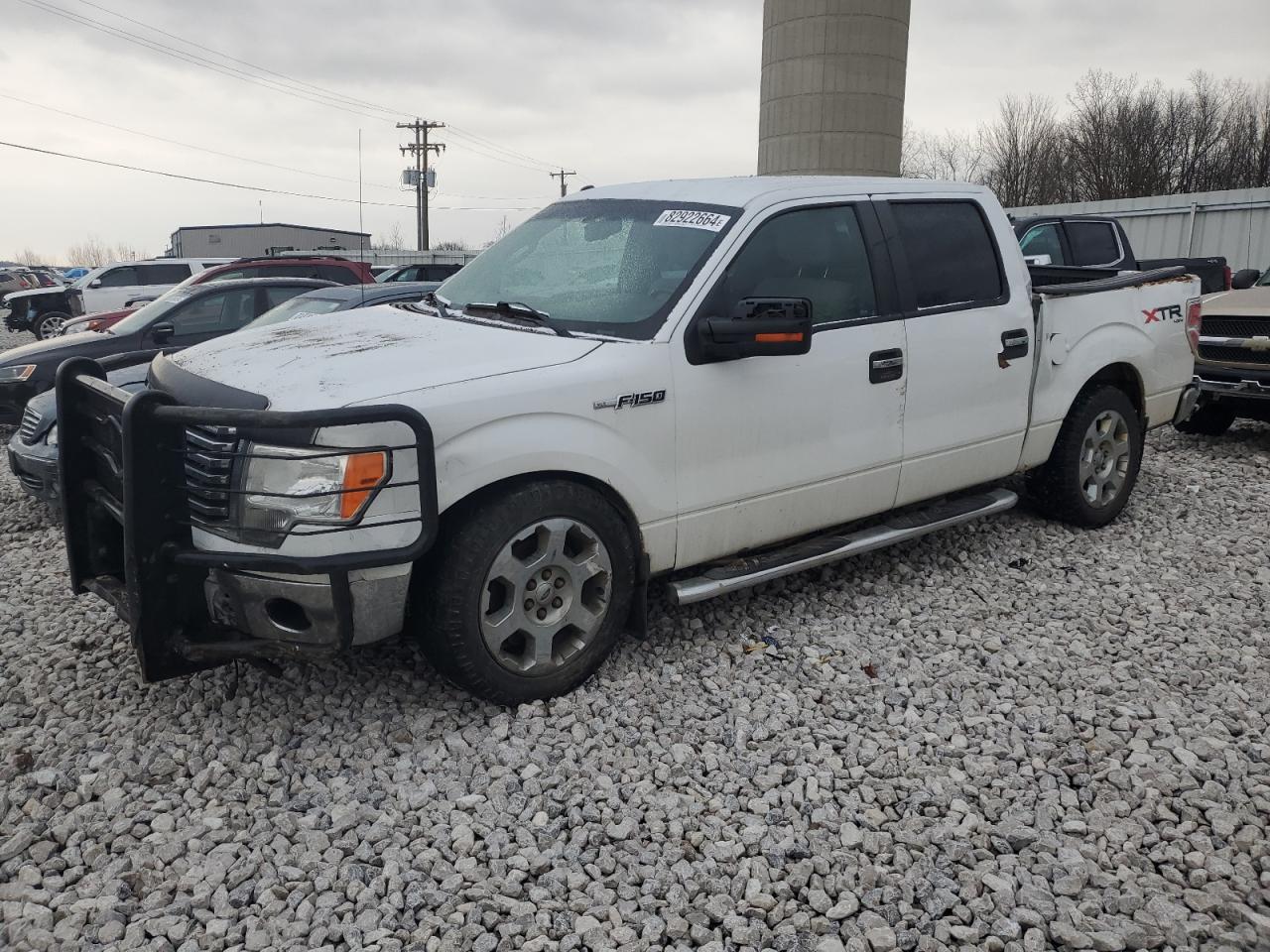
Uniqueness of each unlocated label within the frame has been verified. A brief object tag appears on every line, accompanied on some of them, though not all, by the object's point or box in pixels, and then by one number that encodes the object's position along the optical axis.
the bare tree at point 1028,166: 47.00
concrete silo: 27.02
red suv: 12.73
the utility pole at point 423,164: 49.41
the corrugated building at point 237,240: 51.03
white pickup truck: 3.25
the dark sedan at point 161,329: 8.83
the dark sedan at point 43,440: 6.09
